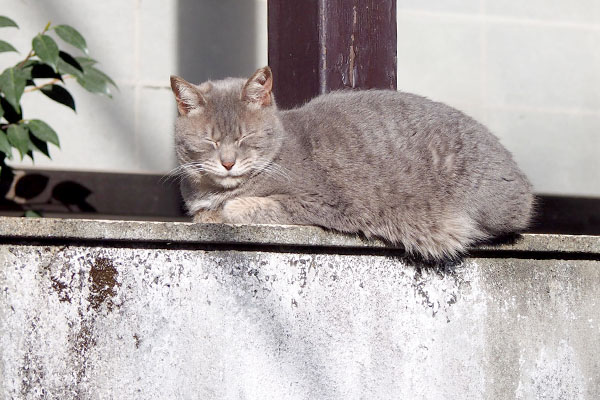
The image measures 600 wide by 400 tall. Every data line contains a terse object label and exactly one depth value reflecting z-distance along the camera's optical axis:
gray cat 4.77
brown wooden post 5.32
